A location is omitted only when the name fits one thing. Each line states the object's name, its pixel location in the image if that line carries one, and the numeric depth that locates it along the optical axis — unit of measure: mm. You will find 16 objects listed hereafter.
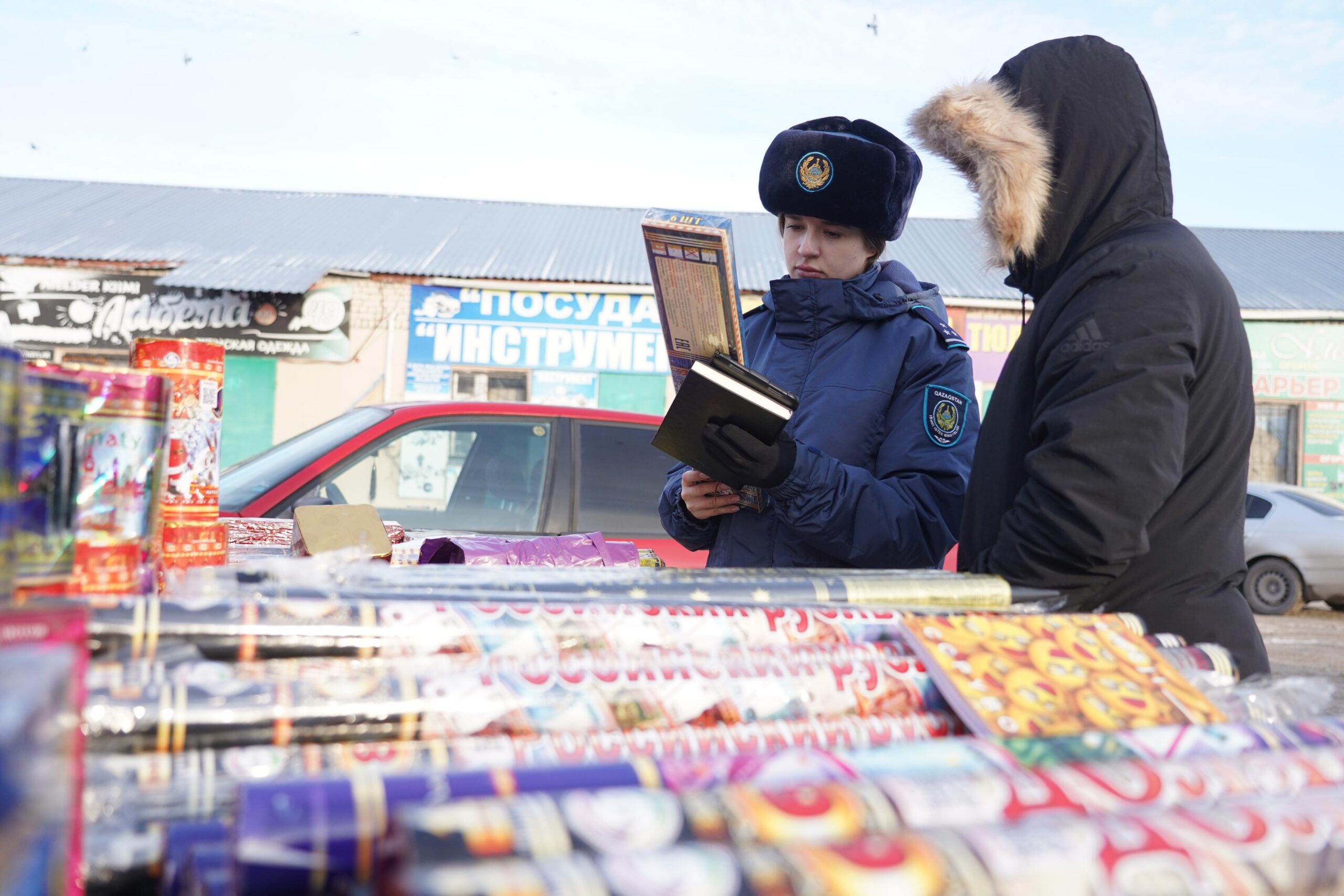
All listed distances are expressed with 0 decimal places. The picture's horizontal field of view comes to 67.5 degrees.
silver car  11141
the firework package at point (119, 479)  1042
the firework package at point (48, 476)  916
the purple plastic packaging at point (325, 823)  600
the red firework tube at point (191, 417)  1395
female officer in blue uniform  2074
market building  14562
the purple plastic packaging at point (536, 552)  2082
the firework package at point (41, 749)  568
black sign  14508
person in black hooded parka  1421
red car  4031
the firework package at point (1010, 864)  559
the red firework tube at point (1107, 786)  697
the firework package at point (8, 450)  762
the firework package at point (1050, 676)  964
